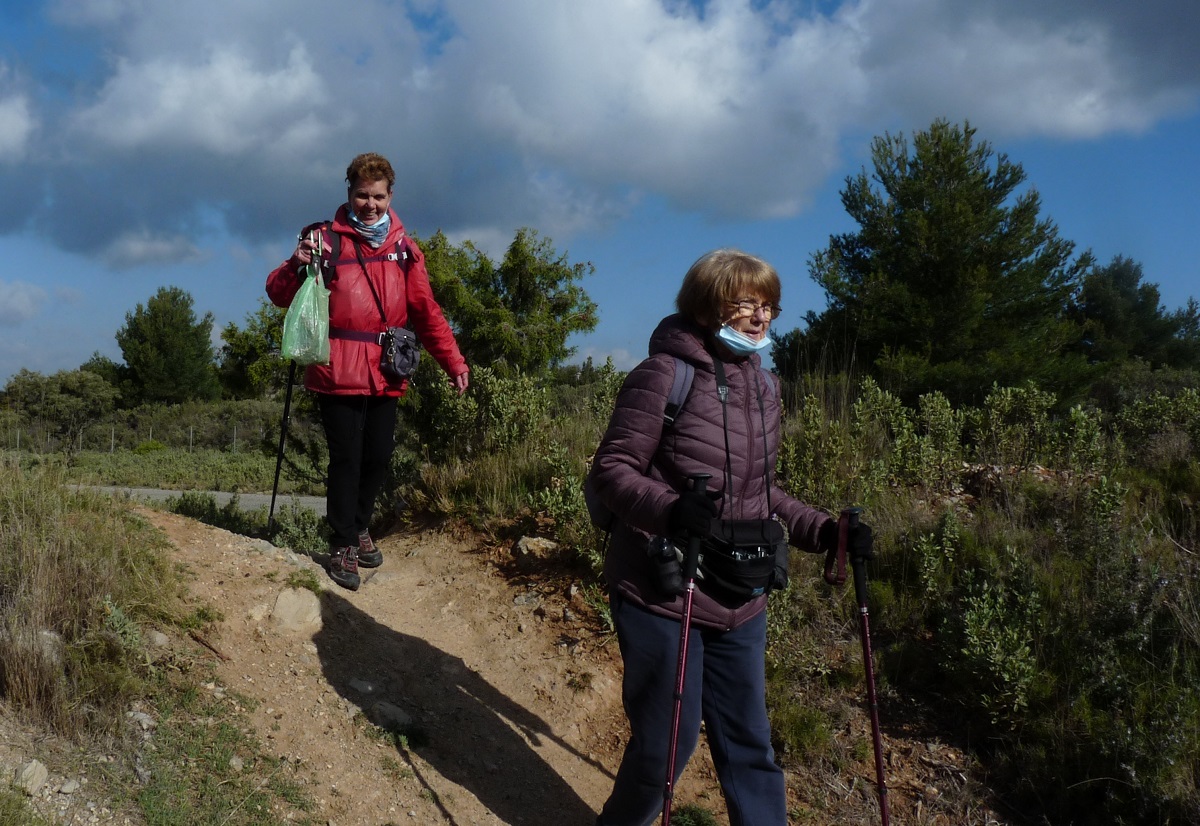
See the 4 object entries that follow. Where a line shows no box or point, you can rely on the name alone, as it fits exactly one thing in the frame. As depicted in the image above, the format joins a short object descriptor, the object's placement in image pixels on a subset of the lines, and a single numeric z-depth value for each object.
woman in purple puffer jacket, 2.70
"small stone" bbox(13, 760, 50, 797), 3.08
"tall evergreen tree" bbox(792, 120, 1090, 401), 20.16
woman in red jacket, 4.64
